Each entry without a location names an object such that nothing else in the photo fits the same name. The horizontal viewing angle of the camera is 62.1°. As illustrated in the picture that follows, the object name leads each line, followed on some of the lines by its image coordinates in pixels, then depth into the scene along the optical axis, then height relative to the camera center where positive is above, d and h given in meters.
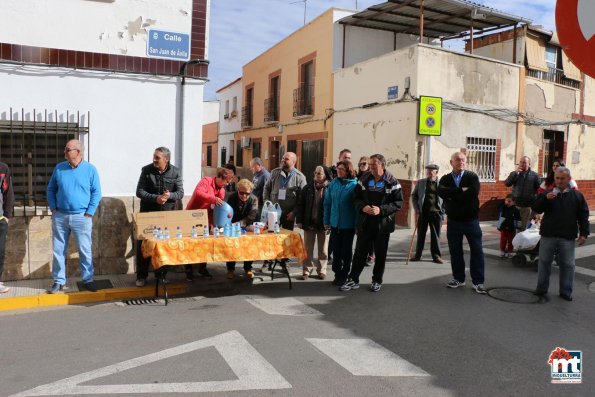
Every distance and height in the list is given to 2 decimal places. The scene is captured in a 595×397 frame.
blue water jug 6.73 -0.60
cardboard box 6.26 -0.67
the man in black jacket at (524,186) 9.63 -0.16
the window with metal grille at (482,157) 13.70 +0.55
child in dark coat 9.09 -0.85
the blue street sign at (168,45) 7.62 +1.92
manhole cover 6.32 -1.55
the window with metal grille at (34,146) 6.94 +0.27
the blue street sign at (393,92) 13.16 +2.22
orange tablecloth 5.88 -0.98
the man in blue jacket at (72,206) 6.10 -0.50
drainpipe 7.82 +0.94
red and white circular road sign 1.66 +0.50
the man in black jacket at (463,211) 6.58 -0.46
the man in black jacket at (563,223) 6.33 -0.57
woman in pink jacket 6.81 -0.34
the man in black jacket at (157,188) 6.59 -0.27
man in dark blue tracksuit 6.42 -0.46
